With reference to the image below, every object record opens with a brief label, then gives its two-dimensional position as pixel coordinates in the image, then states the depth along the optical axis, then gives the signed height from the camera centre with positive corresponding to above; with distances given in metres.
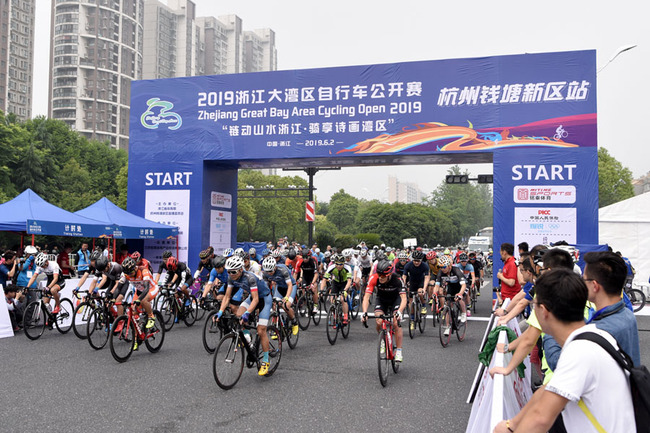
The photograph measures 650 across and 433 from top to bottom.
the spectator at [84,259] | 16.69 -1.04
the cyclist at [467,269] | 14.07 -1.01
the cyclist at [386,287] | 8.09 -0.88
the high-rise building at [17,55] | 90.12 +30.97
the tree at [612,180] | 48.78 +5.16
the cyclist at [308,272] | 12.91 -1.06
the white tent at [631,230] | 20.94 +0.15
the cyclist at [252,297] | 7.51 -1.01
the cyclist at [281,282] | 9.07 -1.03
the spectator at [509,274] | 9.17 -0.74
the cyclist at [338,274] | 12.20 -1.05
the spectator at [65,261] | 15.89 -1.05
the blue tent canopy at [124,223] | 17.20 +0.16
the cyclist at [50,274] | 11.45 -1.07
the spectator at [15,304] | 11.54 -1.74
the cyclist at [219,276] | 10.79 -0.99
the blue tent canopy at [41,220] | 14.66 +0.21
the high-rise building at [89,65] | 100.00 +31.79
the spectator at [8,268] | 11.59 -0.96
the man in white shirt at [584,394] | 2.13 -0.66
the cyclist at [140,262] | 9.63 -0.64
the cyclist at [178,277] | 12.39 -1.19
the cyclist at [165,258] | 12.34 -0.71
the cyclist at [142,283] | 9.10 -1.01
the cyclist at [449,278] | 10.98 -1.01
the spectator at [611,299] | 2.89 -0.40
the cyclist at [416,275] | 10.66 -0.92
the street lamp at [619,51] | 16.52 +5.83
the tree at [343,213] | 107.00 +3.62
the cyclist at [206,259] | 11.41 -0.69
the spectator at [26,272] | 11.91 -1.04
